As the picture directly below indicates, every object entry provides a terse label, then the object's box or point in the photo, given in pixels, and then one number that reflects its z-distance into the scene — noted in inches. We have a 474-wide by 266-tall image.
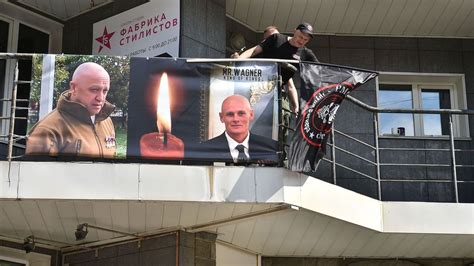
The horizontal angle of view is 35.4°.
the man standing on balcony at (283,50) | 336.8
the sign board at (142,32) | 379.9
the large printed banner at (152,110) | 307.6
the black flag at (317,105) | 315.0
